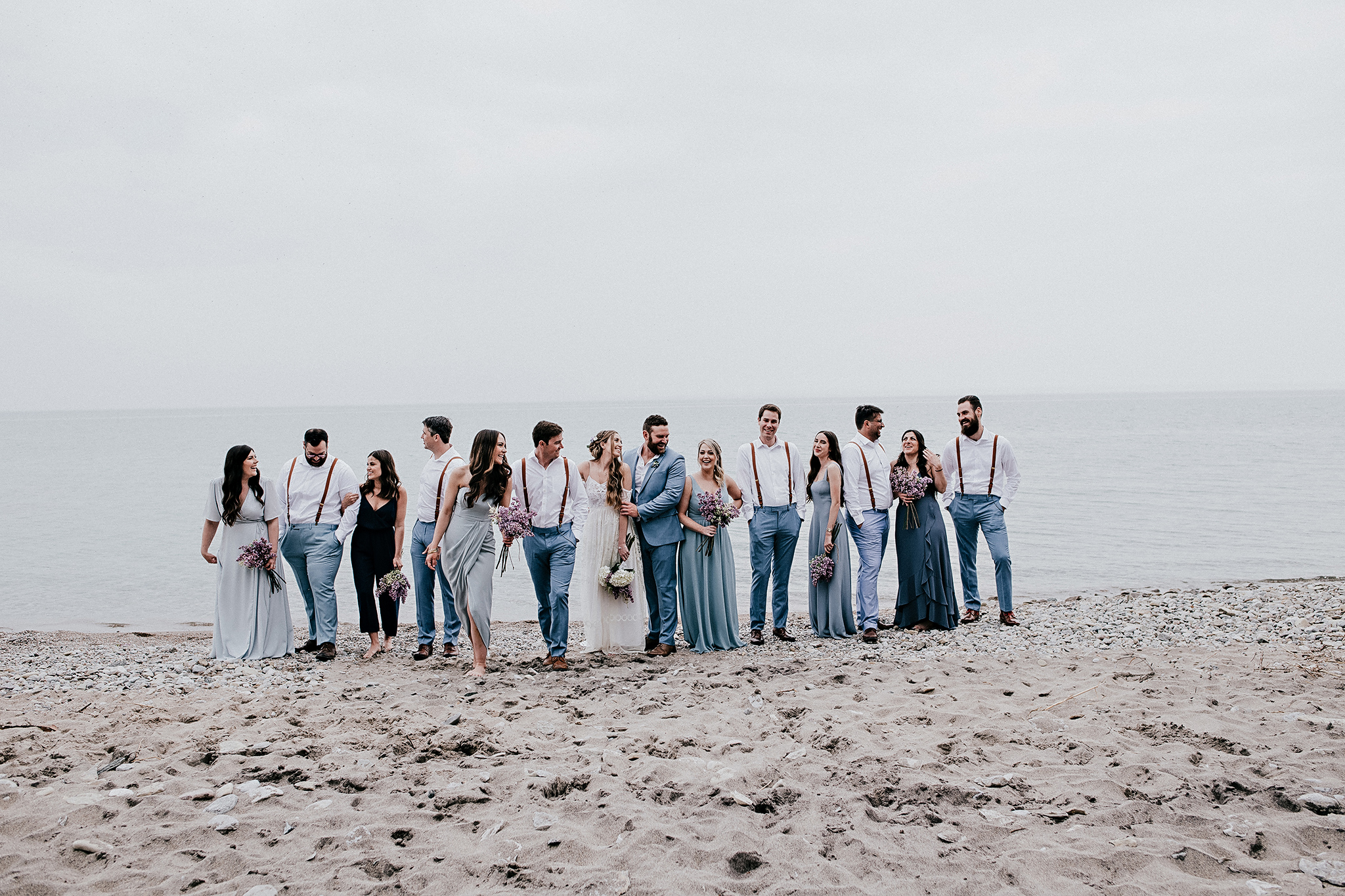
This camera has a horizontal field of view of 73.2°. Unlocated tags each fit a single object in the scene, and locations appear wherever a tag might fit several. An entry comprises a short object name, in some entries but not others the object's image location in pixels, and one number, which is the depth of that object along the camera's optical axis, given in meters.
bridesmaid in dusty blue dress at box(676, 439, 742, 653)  8.16
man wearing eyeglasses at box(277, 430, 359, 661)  7.97
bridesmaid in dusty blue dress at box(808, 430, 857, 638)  8.45
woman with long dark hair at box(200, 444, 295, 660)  7.90
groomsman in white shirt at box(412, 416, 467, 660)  7.95
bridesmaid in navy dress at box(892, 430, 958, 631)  8.77
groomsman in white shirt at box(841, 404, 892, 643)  8.56
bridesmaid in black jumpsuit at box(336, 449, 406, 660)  8.16
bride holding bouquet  7.89
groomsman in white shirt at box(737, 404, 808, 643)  8.44
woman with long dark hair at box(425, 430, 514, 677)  7.09
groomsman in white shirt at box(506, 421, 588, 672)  7.24
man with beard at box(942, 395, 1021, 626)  8.85
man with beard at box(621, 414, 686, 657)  7.85
